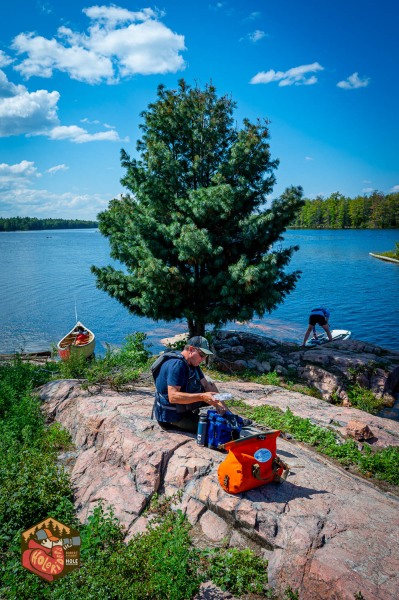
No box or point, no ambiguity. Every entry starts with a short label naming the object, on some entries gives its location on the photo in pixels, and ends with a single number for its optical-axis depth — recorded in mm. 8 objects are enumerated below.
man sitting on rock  5668
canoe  17953
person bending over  16531
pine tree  12453
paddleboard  18034
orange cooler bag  4738
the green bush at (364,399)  11797
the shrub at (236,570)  3949
